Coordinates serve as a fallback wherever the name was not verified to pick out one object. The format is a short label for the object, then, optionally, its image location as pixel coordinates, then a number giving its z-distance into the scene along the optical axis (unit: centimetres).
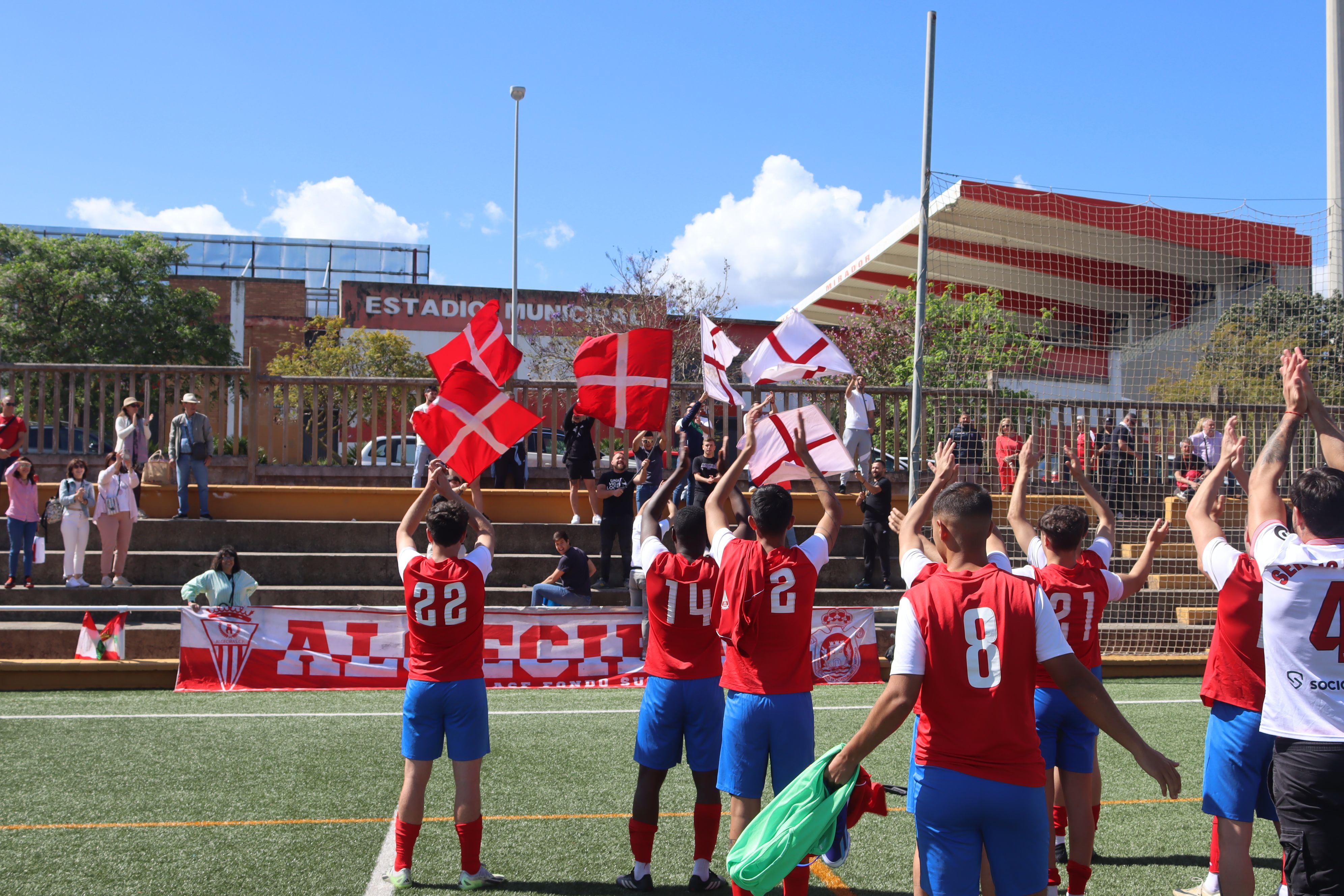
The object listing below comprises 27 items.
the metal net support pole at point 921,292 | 1020
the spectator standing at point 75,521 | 1199
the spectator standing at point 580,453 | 1356
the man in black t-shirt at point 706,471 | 1131
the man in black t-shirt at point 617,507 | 1253
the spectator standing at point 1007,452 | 1266
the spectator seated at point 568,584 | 1162
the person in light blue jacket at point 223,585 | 1076
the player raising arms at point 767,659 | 435
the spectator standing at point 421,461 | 1422
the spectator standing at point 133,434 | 1339
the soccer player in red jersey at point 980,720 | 309
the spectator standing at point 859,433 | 1317
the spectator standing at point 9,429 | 1312
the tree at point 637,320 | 2797
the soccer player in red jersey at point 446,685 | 477
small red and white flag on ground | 1059
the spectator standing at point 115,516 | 1211
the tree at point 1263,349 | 1274
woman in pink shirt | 1167
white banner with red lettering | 1041
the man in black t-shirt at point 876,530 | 1267
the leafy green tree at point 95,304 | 2920
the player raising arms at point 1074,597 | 467
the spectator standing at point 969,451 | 1285
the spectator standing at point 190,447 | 1323
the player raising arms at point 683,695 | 480
